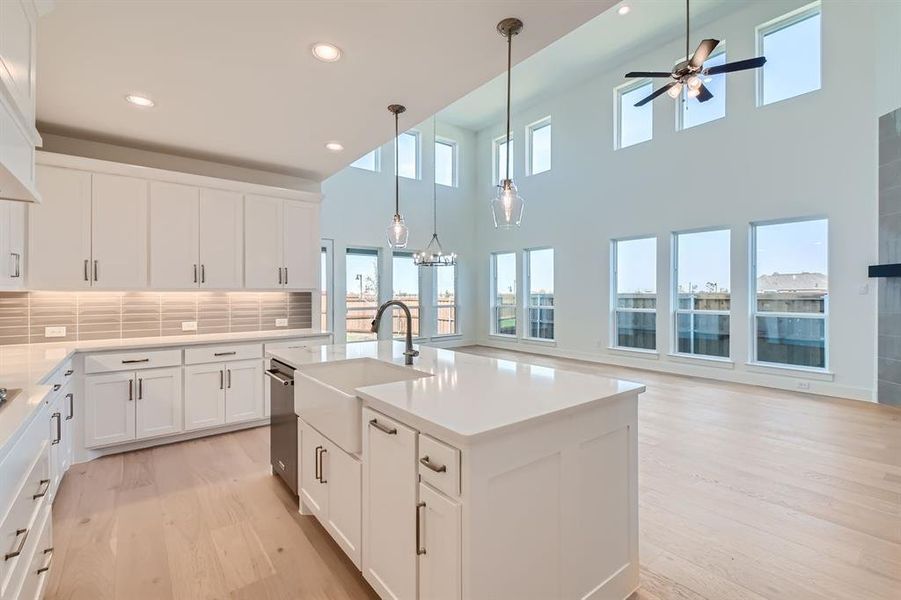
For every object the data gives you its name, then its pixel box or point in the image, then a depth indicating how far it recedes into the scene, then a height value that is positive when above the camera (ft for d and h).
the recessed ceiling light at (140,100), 9.80 +4.82
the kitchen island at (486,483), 4.20 -2.19
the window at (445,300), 30.40 -0.03
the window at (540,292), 28.22 +0.52
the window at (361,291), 25.58 +0.51
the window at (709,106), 19.81 +9.62
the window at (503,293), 30.78 +0.50
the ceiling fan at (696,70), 11.09 +6.64
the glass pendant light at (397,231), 12.04 +2.02
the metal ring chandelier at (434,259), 22.68 +2.27
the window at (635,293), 22.86 +0.37
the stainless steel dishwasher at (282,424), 8.55 -2.73
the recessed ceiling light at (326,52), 7.88 +4.85
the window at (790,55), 17.17 +10.56
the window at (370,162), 26.24 +8.84
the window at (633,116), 22.67 +10.37
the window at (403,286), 28.02 +0.94
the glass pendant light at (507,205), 8.43 +1.97
